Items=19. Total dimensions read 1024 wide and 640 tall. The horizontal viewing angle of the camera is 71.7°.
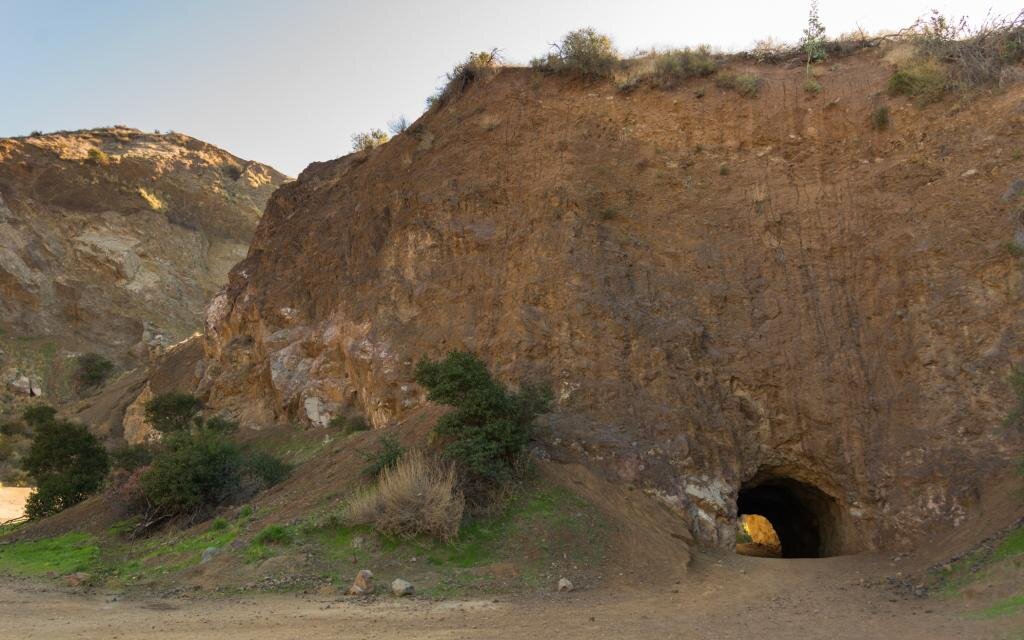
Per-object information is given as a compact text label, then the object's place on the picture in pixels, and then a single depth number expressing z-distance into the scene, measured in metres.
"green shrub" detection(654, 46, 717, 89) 18.62
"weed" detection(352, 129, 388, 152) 24.41
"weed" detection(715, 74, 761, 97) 17.80
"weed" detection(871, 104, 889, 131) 16.25
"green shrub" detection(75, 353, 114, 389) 37.84
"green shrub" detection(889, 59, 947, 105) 16.06
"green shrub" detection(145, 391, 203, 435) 20.89
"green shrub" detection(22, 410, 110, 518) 17.84
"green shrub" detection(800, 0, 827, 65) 18.81
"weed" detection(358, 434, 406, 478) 12.34
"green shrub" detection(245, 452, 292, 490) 14.98
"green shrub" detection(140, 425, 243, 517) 14.09
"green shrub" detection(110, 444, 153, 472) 18.09
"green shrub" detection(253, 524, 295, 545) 11.05
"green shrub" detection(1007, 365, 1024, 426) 10.20
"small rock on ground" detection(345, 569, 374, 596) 9.24
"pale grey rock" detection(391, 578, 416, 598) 9.25
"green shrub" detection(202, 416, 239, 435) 18.15
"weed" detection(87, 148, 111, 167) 48.16
